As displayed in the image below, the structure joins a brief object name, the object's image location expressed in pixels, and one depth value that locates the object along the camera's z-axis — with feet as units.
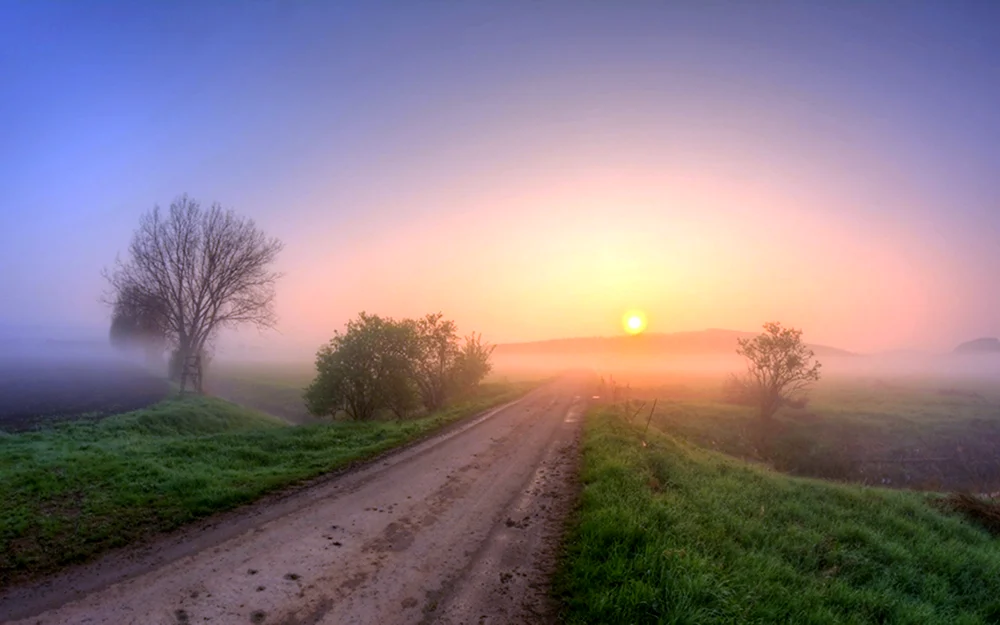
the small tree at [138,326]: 122.83
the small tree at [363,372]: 96.94
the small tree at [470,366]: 134.92
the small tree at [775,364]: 141.69
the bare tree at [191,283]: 119.75
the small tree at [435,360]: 119.24
